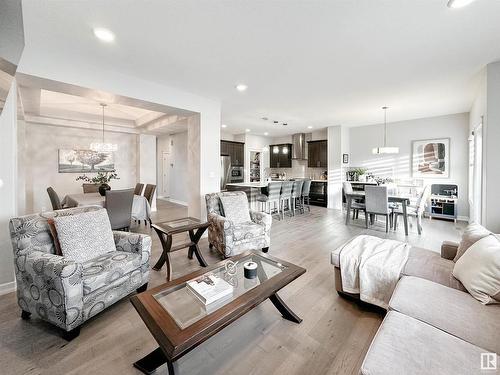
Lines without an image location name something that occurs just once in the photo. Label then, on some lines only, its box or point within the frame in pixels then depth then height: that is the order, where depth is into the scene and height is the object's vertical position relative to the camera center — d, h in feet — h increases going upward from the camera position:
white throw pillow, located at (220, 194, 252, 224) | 12.06 -1.28
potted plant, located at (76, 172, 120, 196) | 15.76 +0.10
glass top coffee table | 3.90 -2.53
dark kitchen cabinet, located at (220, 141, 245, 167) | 27.15 +4.11
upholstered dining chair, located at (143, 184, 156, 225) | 17.25 -0.59
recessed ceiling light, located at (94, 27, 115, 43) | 7.37 +5.00
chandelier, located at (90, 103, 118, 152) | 16.88 +2.84
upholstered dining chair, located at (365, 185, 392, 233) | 15.15 -1.13
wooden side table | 9.07 -2.12
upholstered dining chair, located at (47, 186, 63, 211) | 13.37 -0.92
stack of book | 4.99 -2.39
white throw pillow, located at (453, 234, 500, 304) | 4.99 -1.99
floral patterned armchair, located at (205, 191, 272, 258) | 10.49 -2.26
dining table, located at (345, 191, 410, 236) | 14.80 -0.97
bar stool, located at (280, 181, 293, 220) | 20.00 -0.68
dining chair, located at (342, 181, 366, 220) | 17.33 -1.50
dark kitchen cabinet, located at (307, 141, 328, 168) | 26.40 +3.62
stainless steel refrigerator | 26.30 +1.78
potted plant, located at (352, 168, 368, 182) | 23.21 +1.18
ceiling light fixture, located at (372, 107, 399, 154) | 18.29 +2.80
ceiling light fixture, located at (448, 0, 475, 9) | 5.95 +4.80
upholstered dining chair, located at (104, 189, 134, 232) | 12.80 -1.29
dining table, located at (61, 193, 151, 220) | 14.37 -1.19
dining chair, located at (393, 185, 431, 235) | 15.09 -1.70
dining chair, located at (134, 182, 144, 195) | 18.42 -0.38
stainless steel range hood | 28.76 +4.86
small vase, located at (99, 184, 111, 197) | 15.72 -0.25
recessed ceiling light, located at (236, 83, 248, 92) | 12.22 +5.35
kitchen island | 19.43 -0.56
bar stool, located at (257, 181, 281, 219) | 19.14 -0.83
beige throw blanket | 6.57 -2.51
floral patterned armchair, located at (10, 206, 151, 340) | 5.65 -2.53
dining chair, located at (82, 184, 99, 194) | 18.21 -0.30
